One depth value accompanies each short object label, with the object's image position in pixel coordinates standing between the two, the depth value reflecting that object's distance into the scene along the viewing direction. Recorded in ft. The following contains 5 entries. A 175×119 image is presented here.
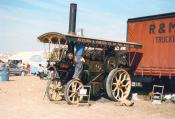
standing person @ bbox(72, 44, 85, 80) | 43.91
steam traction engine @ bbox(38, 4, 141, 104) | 43.45
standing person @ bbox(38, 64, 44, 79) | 102.28
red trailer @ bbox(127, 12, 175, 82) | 49.06
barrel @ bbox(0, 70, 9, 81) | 84.94
